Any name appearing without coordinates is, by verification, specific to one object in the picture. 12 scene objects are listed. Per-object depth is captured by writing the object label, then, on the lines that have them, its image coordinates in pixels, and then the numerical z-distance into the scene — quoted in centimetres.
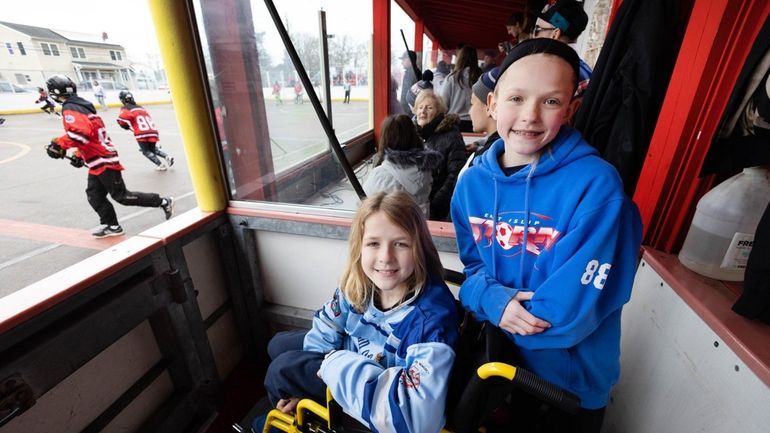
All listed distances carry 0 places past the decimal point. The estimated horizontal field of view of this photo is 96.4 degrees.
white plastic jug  82
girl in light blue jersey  81
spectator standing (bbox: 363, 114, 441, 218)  172
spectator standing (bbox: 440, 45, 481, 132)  331
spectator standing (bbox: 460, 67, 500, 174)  142
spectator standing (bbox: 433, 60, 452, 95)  381
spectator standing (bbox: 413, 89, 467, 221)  200
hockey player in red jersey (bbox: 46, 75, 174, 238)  268
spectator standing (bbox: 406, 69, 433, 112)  316
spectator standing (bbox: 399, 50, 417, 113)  478
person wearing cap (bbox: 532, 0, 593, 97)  133
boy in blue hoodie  71
